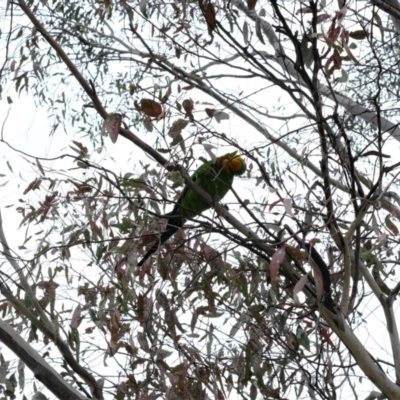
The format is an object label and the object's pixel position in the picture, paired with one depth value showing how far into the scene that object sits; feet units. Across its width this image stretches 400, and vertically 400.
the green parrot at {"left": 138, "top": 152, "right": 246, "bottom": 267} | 18.58
